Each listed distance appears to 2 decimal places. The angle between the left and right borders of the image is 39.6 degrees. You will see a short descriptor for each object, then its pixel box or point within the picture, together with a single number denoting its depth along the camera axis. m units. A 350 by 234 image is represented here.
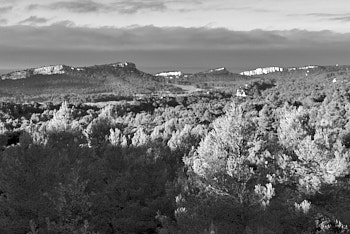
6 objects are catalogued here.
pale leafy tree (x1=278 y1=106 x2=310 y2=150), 26.31
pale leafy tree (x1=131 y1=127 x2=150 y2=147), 32.17
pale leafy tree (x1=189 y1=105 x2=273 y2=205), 19.62
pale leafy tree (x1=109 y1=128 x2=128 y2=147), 30.56
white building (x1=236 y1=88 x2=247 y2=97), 134.35
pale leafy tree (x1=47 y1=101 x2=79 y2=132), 33.88
